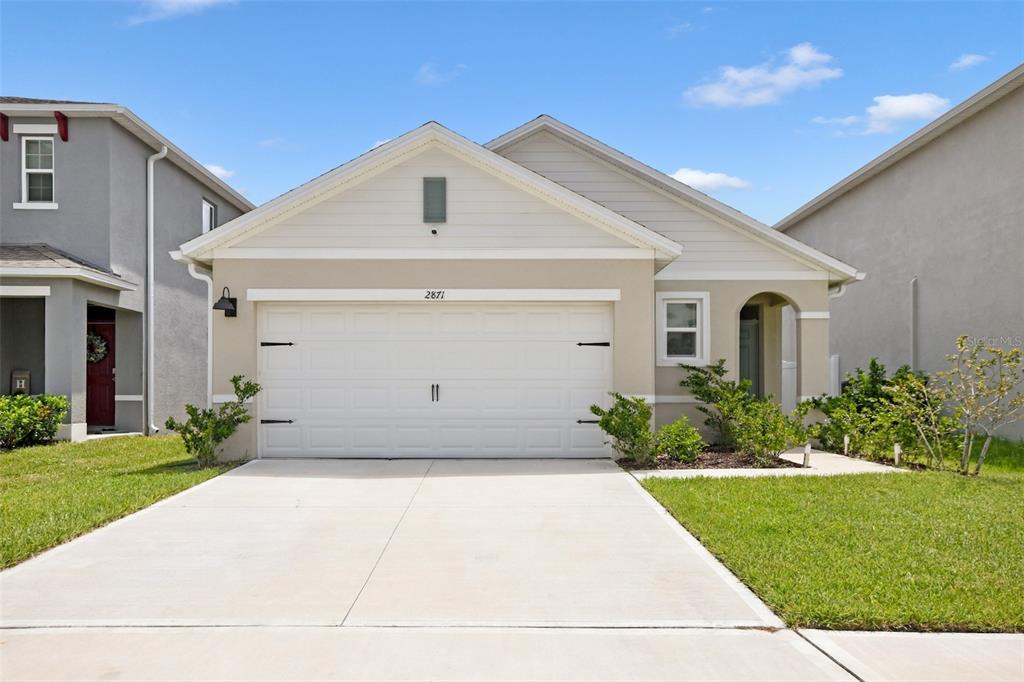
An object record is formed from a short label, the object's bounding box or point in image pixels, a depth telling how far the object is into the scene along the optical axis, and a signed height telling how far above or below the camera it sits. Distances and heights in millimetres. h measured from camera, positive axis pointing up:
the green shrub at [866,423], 10992 -1192
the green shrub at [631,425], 10148 -1080
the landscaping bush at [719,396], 11320 -761
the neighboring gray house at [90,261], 13805 +1778
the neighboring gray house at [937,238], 14094 +2532
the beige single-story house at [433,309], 10812 +589
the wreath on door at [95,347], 16359 +19
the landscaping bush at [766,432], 10594 -1232
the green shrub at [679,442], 10375 -1333
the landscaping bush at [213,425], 10203 -1081
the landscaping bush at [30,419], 12656 -1259
